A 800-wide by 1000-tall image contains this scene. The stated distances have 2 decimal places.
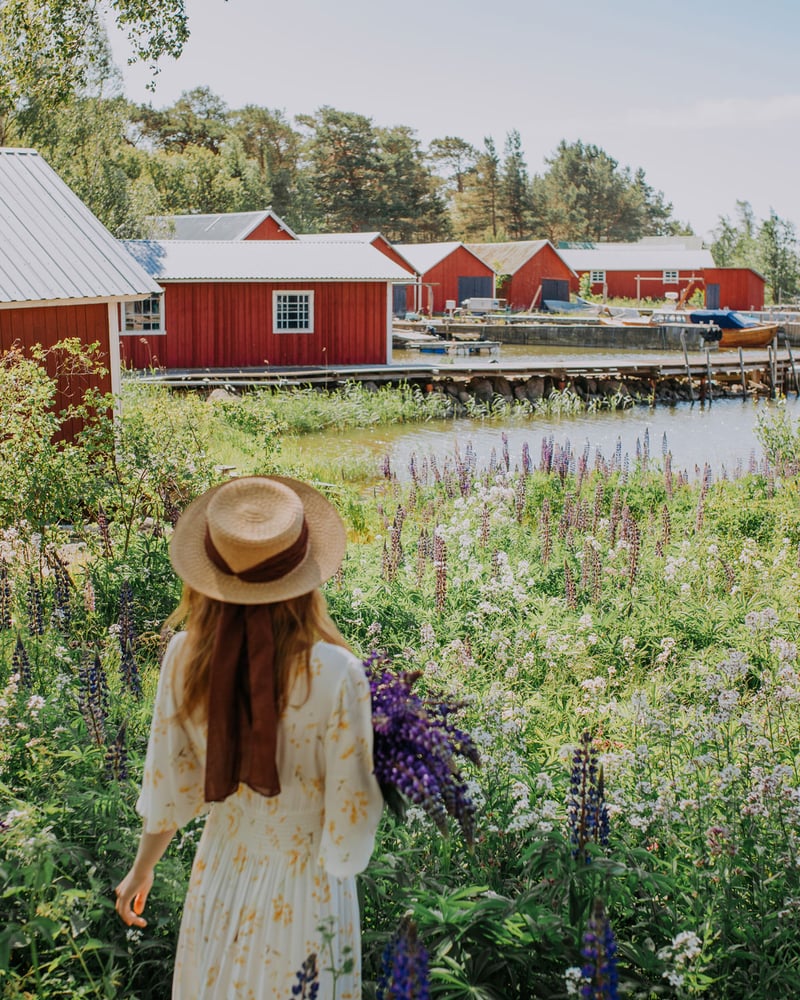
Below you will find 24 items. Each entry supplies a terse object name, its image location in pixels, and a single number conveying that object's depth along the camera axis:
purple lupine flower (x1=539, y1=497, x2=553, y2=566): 9.39
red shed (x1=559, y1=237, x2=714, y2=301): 70.06
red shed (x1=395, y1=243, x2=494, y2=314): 63.06
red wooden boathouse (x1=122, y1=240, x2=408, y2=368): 30.92
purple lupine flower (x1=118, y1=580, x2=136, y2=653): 5.91
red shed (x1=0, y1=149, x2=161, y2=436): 14.45
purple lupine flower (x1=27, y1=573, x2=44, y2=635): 6.38
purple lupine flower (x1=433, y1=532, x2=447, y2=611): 7.93
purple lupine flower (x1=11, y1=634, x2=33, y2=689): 5.32
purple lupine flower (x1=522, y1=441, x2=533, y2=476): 11.72
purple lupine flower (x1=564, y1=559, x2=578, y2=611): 8.01
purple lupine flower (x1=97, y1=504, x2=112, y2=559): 8.57
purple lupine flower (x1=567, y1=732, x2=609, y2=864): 3.57
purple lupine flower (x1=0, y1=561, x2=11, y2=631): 6.81
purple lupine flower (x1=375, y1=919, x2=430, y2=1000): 2.38
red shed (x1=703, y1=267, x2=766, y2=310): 68.56
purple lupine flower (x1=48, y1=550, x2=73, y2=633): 6.51
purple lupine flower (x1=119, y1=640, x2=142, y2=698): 5.54
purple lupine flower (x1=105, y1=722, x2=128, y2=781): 4.37
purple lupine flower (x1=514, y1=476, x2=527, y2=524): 10.98
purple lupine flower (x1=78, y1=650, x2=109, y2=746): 4.59
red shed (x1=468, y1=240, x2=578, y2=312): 67.19
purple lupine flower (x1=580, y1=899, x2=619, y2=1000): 2.49
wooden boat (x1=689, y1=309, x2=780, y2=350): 51.75
